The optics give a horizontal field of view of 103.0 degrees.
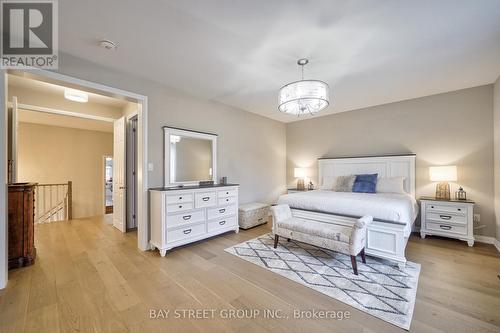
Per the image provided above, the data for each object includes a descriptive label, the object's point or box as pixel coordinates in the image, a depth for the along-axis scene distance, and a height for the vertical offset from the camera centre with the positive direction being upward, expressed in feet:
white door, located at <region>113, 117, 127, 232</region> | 13.10 -0.66
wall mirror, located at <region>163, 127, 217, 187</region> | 11.09 +0.62
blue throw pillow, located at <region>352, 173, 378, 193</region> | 12.35 -1.13
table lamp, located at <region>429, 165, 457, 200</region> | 10.93 -0.63
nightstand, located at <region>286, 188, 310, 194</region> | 16.60 -2.00
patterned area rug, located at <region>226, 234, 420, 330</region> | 5.79 -4.08
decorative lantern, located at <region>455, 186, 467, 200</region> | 11.20 -1.61
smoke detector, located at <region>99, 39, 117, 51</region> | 7.07 +4.48
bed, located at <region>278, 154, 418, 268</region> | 8.11 -1.89
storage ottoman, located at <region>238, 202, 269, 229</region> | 13.16 -3.30
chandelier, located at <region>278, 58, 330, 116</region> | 7.59 +2.79
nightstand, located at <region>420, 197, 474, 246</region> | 10.23 -2.83
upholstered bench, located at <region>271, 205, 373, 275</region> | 7.50 -2.79
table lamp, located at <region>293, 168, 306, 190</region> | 17.16 -0.83
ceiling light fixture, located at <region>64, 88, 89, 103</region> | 10.82 +4.03
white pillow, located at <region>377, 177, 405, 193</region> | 12.21 -1.18
